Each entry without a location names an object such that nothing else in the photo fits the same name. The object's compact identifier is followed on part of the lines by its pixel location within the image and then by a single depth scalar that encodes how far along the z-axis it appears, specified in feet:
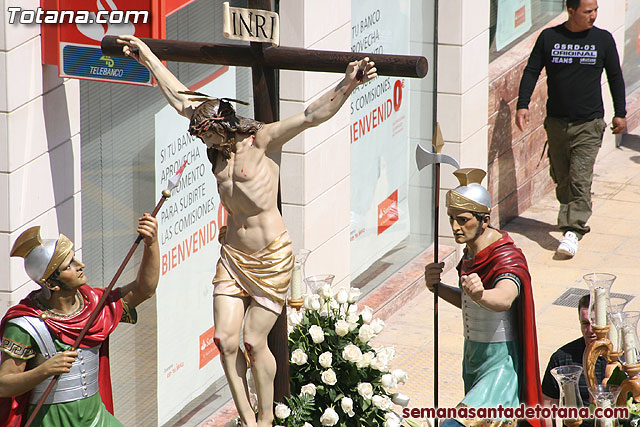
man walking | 89.20
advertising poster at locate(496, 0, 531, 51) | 94.99
